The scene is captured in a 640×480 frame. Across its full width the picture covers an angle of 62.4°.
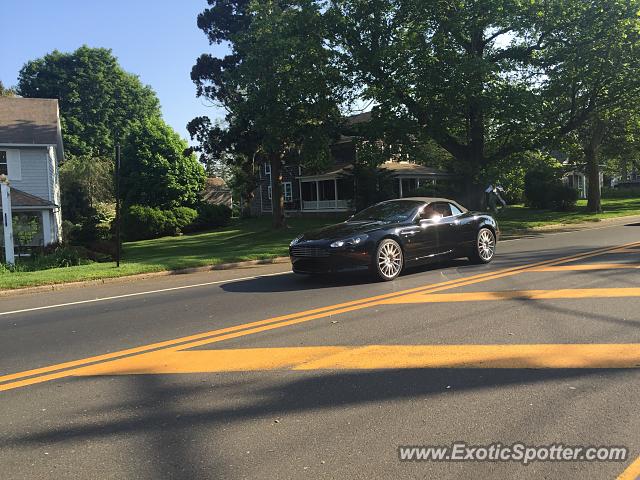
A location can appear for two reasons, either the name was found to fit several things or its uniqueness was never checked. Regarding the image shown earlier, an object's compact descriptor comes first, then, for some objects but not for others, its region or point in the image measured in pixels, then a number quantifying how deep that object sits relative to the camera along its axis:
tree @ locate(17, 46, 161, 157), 60.31
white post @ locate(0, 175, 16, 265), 15.91
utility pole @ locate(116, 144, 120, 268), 12.94
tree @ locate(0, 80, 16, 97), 47.54
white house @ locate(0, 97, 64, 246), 22.48
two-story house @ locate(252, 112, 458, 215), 36.56
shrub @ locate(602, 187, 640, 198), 53.67
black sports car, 9.08
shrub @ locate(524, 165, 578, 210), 34.84
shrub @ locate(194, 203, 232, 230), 38.62
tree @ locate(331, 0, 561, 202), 20.08
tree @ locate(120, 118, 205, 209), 38.44
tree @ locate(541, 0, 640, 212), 20.41
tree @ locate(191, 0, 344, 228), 22.44
